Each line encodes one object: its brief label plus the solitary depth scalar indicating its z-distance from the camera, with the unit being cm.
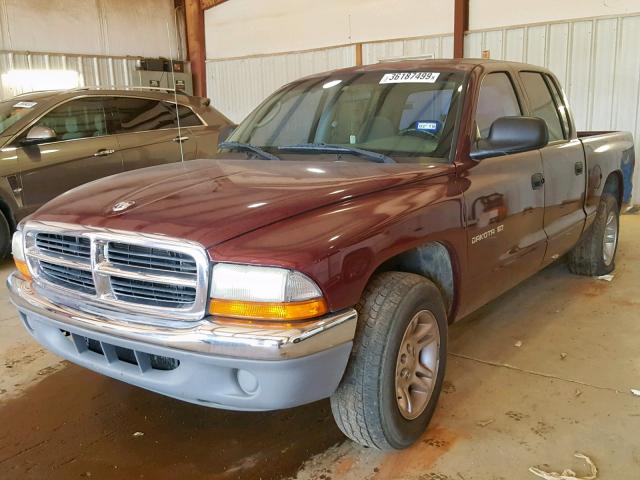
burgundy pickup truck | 189
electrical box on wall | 1200
